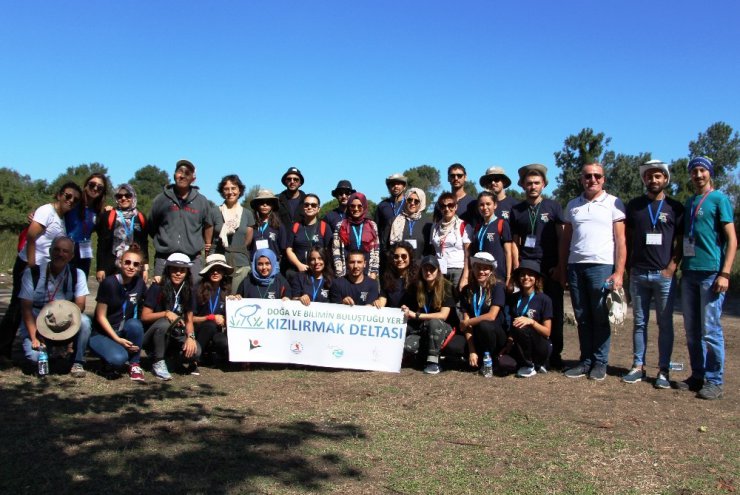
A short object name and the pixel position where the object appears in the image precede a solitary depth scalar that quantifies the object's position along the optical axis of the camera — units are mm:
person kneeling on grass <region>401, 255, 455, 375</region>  7188
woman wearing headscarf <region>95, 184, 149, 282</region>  7555
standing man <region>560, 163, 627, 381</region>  6711
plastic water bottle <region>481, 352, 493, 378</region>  7071
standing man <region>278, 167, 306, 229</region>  8609
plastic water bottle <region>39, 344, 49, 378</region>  6367
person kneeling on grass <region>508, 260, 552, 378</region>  7016
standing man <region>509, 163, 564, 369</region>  7348
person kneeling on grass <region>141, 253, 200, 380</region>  6734
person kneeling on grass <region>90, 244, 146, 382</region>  6520
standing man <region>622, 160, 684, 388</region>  6527
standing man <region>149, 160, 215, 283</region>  7625
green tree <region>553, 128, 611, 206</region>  35125
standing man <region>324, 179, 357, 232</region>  8320
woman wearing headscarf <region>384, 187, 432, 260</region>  7879
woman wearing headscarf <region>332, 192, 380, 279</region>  7785
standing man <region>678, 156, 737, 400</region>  6203
